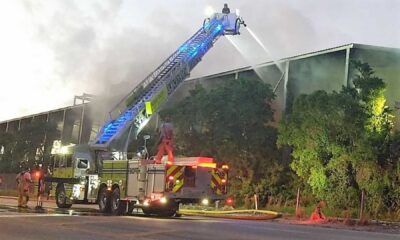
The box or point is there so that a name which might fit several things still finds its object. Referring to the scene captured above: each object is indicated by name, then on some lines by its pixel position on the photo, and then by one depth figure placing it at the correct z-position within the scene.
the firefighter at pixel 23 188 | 19.91
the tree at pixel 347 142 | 19.17
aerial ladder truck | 16.73
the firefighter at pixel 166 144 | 17.08
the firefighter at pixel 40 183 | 20.67
